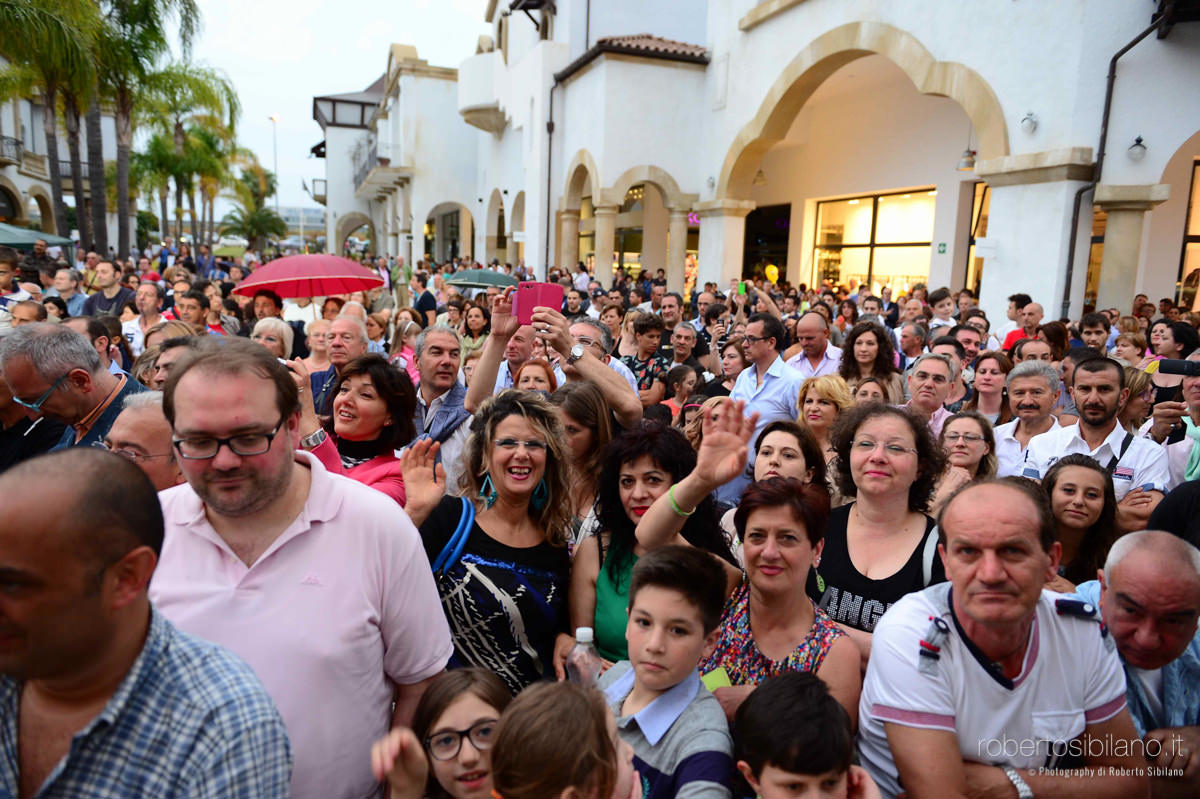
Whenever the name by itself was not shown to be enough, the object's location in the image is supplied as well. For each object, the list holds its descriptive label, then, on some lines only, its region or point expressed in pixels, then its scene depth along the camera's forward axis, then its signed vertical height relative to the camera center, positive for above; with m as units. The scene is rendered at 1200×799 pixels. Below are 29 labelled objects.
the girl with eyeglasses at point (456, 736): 2.11 -1.30
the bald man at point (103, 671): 1.19 -0.71
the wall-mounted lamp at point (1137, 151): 9.46 +2.35
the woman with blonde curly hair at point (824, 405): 4.99 -0.62
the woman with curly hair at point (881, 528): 2.81 -0.90
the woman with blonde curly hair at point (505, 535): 2.57 -0.88
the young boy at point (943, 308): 10.59 +0.18
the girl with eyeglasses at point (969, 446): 4.10 -0.73
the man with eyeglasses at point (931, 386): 5.20 -0.48
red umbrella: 7.63 +0.23
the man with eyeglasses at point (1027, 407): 4.88 -0.58
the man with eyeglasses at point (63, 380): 3.49 -0.46
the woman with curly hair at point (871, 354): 6.11 -0.31
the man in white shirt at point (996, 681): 2.01 -1.05
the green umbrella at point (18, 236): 13.41 +1.01
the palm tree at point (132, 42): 21.44 +7.61
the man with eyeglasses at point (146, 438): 2.79 -0.58
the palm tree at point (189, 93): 23.59 +7.31
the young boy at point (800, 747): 1.85 -1.14
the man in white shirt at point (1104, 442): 4.29 -0.73
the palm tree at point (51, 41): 16.81 +6.09
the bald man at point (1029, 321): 9.12 +0.03
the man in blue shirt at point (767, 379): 5.86 -0.55
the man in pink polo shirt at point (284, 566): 1.83 -0.72
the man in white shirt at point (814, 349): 6.75 -0.32
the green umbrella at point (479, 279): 12.08 +0.43
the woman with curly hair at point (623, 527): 2.73 -0.92
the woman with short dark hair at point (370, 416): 3.51 -0.58
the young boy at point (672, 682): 2.04 -1.14
